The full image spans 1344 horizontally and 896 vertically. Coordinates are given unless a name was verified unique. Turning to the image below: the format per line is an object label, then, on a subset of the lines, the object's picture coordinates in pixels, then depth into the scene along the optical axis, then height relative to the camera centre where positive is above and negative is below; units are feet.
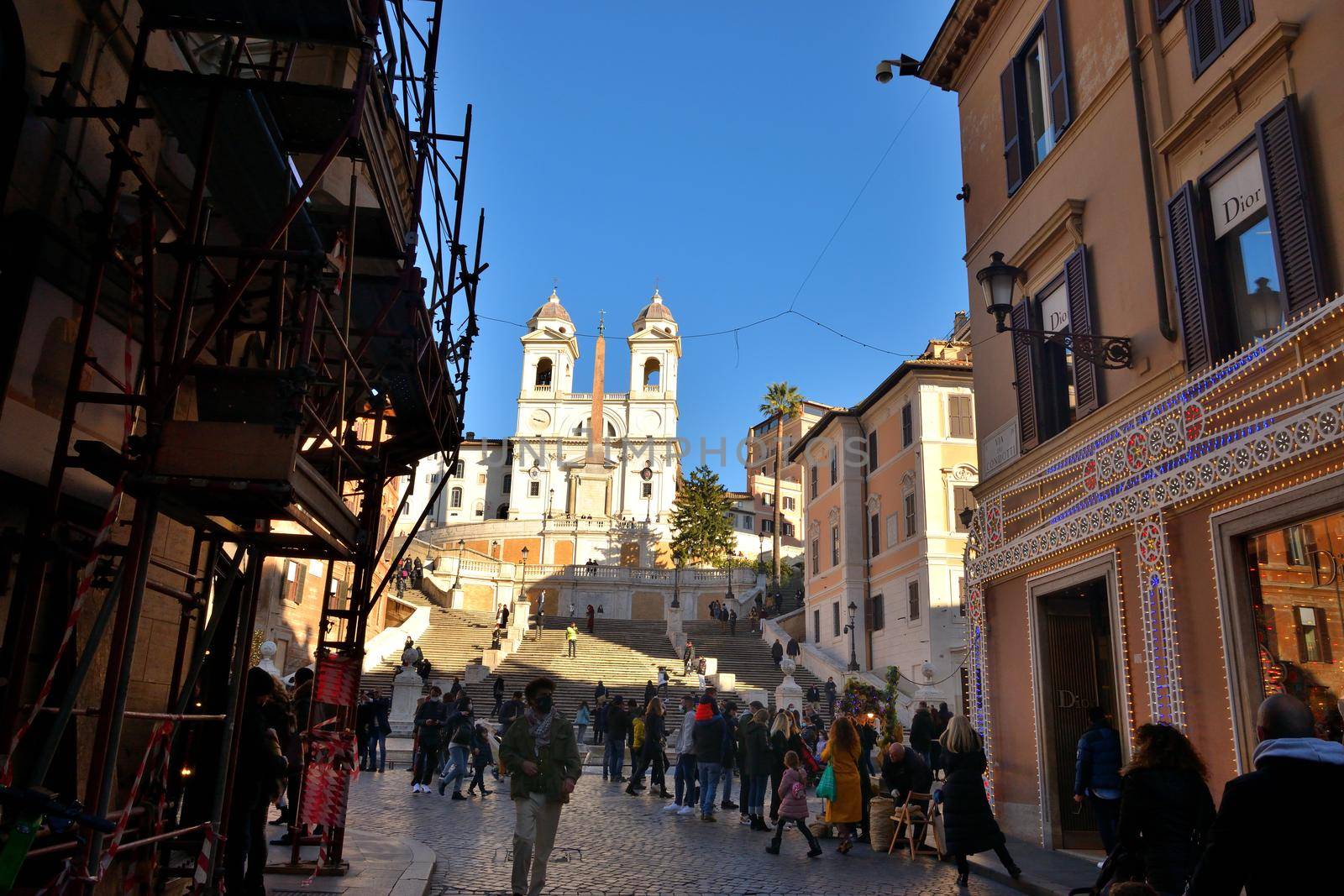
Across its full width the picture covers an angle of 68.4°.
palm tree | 230.48 +69.74
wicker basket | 39.11 -4.27
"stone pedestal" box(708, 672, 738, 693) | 107.24 +2.63
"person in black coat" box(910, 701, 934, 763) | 51.72 -0.94
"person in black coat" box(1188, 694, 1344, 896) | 11.96 -1.21
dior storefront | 25.76 +4.66
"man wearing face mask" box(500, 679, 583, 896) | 25.89 -2.08
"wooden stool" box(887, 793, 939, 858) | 37.50 -4.12
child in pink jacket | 36.91 -3.13
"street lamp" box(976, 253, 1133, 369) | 33.91 +13.58
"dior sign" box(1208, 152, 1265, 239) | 28.27 +15.03
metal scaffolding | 15.84 +6.36
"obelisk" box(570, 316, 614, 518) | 267.80 +58.01
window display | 27.09 +3.04
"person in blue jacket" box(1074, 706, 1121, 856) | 29.71 -1.65
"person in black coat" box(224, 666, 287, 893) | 22.82 -2.31
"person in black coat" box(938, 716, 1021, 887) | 30.71 -2.70
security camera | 48.85 +32.44
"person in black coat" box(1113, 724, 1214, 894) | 20.26 -1.85
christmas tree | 216.95 +39.64
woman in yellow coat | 38.47 -2.62
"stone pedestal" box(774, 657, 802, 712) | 86.99 +1.46
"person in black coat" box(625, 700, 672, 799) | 57.62 -2.37
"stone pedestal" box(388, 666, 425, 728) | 91.45 +0.09
